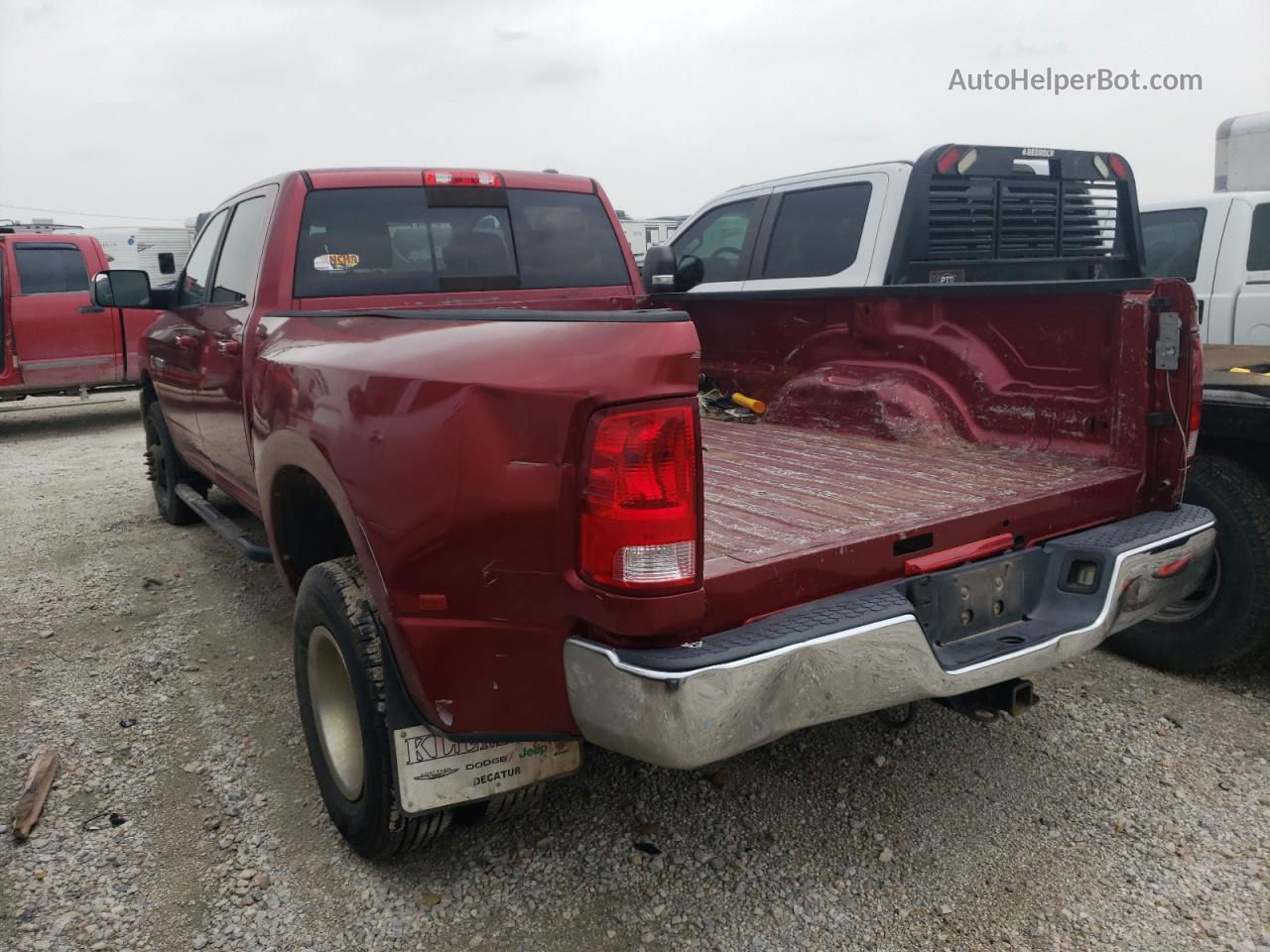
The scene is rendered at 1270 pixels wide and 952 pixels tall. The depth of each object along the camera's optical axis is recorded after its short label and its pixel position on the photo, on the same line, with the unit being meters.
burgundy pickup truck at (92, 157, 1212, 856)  1.94
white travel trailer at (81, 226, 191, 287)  18.05
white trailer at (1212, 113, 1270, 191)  8.54
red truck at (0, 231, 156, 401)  10.02
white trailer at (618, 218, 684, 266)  18.66
